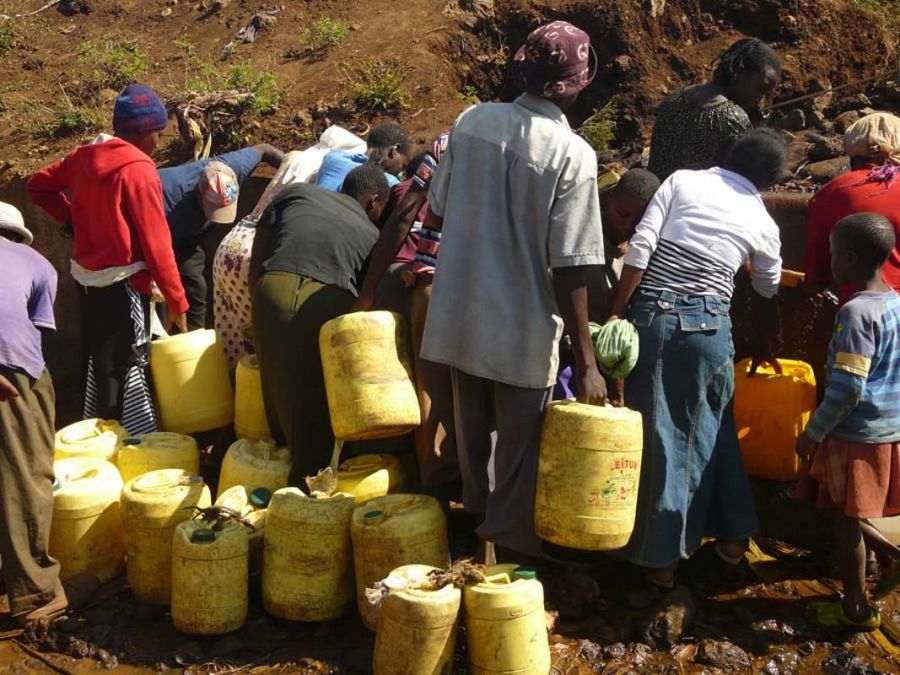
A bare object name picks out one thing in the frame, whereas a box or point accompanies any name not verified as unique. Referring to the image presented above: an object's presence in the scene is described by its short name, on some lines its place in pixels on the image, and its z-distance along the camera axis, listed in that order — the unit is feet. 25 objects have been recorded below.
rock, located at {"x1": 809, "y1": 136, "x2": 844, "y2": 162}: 21.63
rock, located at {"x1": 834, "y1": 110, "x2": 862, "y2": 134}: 23.15
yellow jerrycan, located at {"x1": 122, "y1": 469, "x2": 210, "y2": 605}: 14.82
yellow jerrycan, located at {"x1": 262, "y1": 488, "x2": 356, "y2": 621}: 14.23
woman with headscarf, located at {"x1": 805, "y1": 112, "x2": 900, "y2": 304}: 14.97
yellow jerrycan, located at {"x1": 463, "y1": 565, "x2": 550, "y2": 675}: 12.12
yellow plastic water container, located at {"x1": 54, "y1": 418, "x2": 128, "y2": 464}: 16.79
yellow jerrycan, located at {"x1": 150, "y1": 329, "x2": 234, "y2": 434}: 18.49
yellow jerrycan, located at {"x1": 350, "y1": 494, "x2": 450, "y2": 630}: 13.70
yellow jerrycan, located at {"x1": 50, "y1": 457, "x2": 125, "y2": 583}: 15.46
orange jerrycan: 15.93
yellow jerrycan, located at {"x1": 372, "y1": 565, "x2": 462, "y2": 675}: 12.00
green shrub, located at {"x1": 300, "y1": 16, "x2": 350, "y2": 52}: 28.45
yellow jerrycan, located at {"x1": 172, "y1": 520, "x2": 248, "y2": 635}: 13.98
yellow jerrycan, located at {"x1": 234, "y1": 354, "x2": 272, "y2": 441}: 17.93
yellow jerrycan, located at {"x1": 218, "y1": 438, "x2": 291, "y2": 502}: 16.22
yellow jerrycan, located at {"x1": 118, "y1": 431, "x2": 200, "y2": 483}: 16.63
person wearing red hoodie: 17.72
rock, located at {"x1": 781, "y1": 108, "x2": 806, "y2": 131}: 23.67
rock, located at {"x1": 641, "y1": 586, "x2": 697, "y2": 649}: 13.83
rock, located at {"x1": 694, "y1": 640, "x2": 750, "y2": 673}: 13.56
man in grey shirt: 12.61
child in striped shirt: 13.28
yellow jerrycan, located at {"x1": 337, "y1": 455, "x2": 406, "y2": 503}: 15.39
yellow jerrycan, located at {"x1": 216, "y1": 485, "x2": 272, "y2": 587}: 14.98
